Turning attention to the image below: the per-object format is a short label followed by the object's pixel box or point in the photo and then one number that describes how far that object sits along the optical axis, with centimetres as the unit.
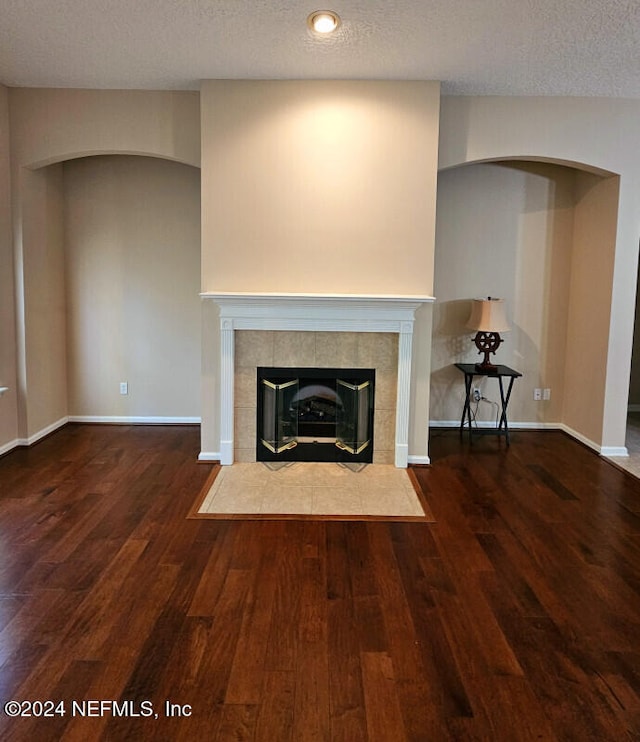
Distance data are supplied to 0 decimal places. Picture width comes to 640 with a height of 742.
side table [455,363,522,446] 508
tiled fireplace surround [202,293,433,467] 433
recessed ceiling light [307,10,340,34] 317
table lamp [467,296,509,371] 497
